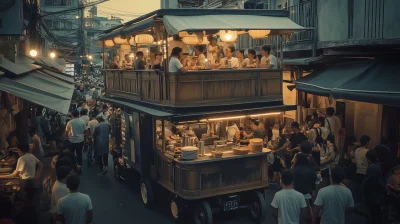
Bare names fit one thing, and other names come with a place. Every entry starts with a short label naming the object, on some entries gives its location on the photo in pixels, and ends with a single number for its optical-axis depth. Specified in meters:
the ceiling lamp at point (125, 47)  17.83
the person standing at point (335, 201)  6.76
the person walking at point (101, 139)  15.25
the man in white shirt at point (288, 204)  6.57
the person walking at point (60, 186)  7.34
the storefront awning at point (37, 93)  10.57
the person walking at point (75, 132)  14.83
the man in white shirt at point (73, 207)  6.56
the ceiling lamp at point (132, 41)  14.25
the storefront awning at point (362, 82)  9.82
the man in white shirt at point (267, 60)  11.74
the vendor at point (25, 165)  9.36
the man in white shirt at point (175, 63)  10.42
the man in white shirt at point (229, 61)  13.13
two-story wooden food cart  10.13
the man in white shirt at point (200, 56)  12.85
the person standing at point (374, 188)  8.53
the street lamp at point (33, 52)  19.37
